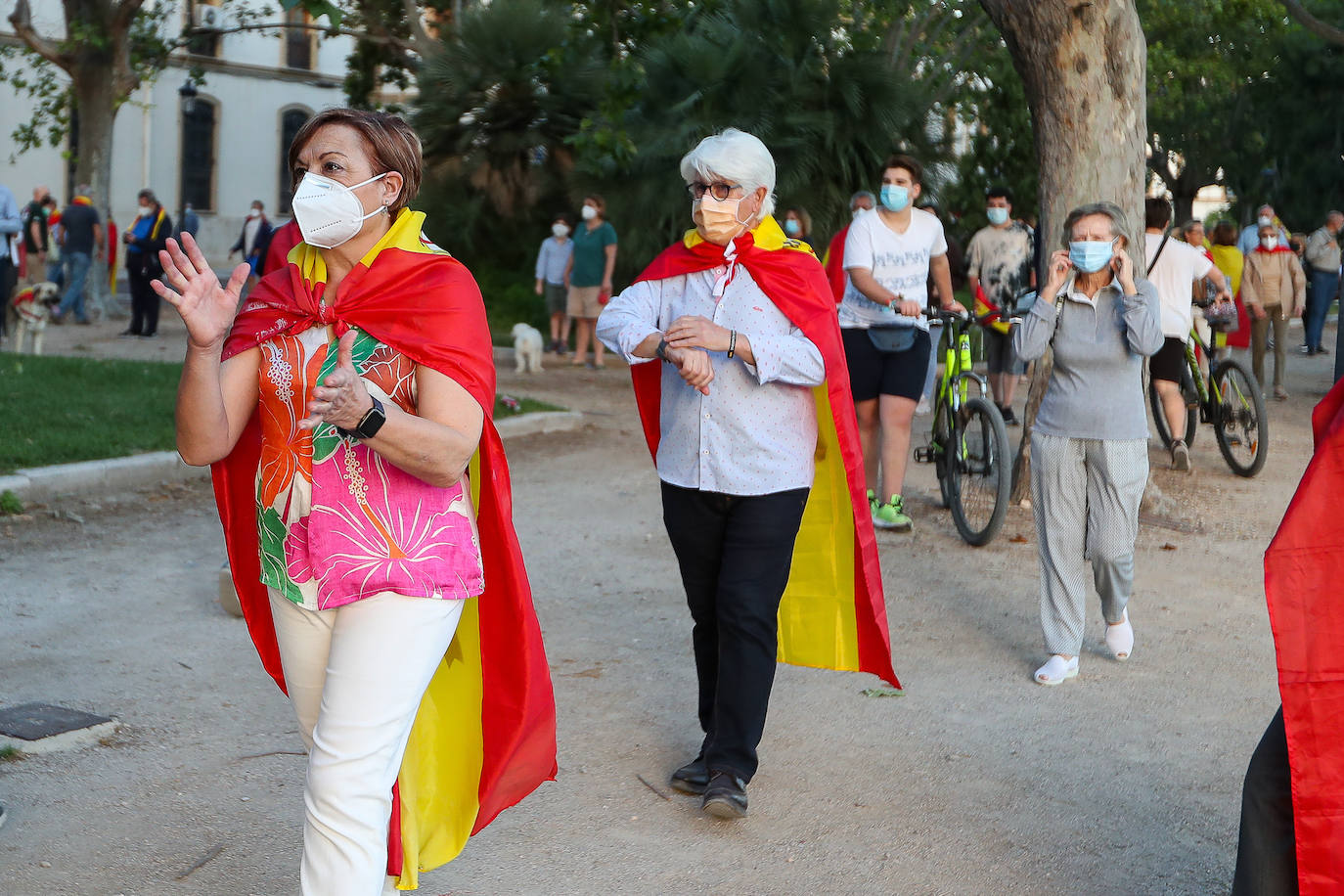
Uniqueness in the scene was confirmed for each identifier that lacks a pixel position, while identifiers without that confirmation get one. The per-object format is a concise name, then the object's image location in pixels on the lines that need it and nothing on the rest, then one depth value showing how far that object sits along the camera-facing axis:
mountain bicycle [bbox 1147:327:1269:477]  10.77
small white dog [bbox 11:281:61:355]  15.56
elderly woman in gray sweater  5.75
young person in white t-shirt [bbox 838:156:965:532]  8.25
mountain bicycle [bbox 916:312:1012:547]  8.17
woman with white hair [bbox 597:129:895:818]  4.36
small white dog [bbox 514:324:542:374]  16.83
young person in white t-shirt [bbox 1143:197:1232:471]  10.05
